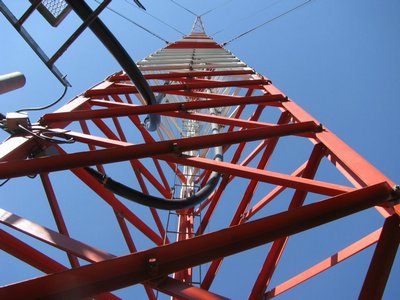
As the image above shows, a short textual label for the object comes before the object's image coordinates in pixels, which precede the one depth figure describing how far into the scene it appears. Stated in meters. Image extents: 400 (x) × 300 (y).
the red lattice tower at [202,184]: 1.71
